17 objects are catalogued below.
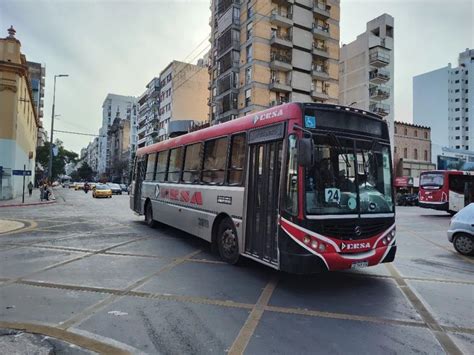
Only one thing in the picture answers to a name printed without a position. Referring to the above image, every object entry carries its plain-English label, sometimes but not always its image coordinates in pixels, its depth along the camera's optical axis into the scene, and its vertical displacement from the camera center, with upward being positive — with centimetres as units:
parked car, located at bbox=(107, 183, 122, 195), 5122 -78
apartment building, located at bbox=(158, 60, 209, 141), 7112 +1772
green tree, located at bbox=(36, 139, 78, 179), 7162 +556
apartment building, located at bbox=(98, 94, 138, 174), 14838 +2877
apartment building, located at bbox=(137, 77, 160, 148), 8112 +1660
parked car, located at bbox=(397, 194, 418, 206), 4153 -89
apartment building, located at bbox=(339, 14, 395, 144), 5781 +1921
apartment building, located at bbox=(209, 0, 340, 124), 4456 +1687
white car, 1009 -105
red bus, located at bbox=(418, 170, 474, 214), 2456 +17
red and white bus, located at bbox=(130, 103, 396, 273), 598 -1
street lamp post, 3678 +661
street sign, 2771 +71
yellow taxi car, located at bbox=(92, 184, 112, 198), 3927 -77
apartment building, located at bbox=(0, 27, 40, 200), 2886 +605
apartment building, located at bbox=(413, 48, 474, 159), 10181 +2578
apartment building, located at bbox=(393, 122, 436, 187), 5953 +690
